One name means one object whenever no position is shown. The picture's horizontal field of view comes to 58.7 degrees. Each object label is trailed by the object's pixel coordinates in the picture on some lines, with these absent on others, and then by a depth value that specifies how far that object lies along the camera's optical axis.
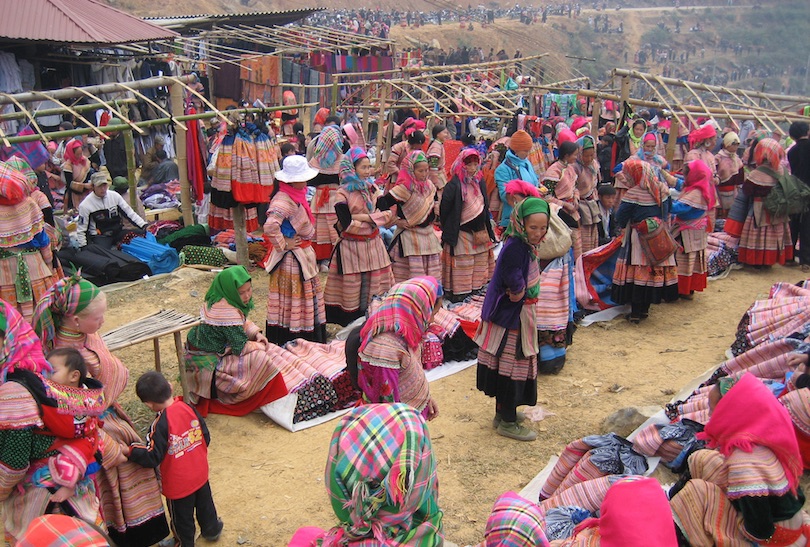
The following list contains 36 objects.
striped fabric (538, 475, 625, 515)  3.53
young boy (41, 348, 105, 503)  3.09
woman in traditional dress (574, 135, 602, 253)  7.96
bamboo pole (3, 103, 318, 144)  6.72
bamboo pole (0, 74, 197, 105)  7.05
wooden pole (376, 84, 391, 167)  10.54
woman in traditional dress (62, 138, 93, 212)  8.81
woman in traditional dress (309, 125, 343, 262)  7.46
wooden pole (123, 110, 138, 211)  8.70
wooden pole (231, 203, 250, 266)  8.30
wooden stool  4.69
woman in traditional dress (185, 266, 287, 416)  4.99
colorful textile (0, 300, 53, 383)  3.12
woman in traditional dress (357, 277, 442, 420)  3.69
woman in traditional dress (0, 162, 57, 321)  5.19
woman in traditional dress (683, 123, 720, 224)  8.66
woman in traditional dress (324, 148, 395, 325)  6.46
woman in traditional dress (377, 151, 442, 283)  6.85
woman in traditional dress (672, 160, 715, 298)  7.19
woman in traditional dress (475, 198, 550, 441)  4.64
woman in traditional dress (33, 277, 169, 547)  3.69
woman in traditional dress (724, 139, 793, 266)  8.22
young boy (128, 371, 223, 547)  3.65
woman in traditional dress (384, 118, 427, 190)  7.95
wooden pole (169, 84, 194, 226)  8.48
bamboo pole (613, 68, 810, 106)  9.43
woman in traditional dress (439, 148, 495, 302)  7.08
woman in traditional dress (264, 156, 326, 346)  5.93
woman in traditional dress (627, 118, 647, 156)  10.88
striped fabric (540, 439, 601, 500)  4.07
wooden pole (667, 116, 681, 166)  10.47
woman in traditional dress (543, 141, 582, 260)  7.42
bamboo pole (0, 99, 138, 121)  6.77
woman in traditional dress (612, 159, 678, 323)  6.82
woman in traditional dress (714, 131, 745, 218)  9.30
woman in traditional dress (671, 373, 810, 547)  2.73
